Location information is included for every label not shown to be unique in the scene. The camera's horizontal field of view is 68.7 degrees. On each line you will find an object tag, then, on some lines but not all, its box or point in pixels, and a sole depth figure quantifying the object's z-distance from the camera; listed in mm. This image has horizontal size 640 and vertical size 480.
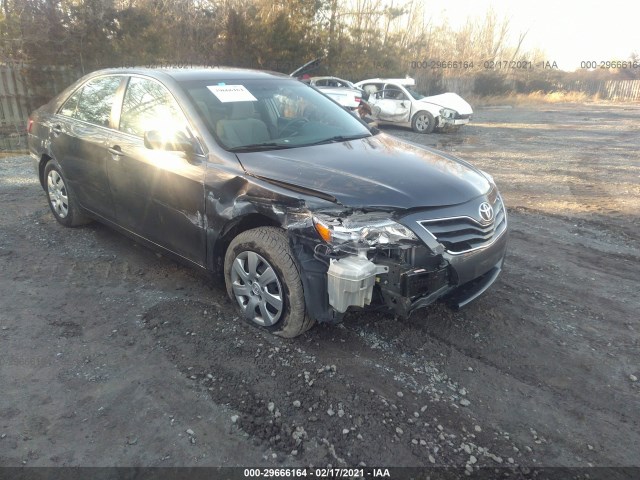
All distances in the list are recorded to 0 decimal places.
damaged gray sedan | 2799
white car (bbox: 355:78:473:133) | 14305
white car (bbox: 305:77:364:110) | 14547
